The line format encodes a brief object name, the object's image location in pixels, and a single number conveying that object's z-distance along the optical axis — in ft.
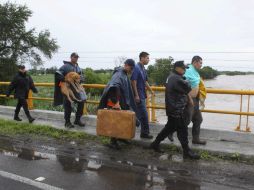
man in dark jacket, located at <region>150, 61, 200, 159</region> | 21.22
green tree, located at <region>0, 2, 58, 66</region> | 142.41
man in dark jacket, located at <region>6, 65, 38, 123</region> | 32.76
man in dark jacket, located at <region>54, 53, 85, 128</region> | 28.86
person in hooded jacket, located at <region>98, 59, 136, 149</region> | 23.67
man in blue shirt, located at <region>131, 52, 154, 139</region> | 24.61
